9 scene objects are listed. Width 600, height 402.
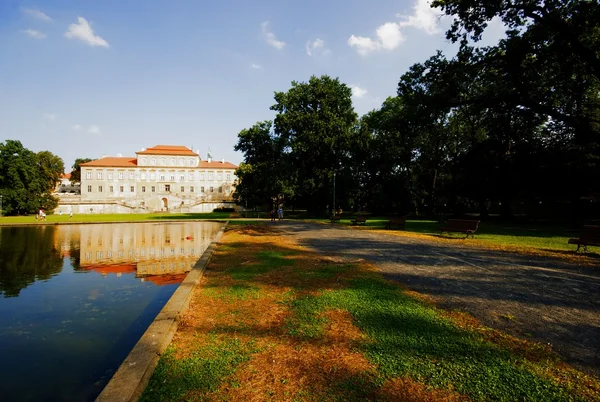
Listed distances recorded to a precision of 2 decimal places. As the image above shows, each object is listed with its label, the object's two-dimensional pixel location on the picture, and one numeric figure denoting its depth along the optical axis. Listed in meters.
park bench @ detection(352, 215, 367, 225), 24.66
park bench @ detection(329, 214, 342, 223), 29.60
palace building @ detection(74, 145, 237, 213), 74.62
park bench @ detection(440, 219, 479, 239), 15.74
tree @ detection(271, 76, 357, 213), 37.75
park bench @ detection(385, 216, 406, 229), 21.23
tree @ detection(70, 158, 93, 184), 100.81
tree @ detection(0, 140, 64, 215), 52.44
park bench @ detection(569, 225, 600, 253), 10.49
